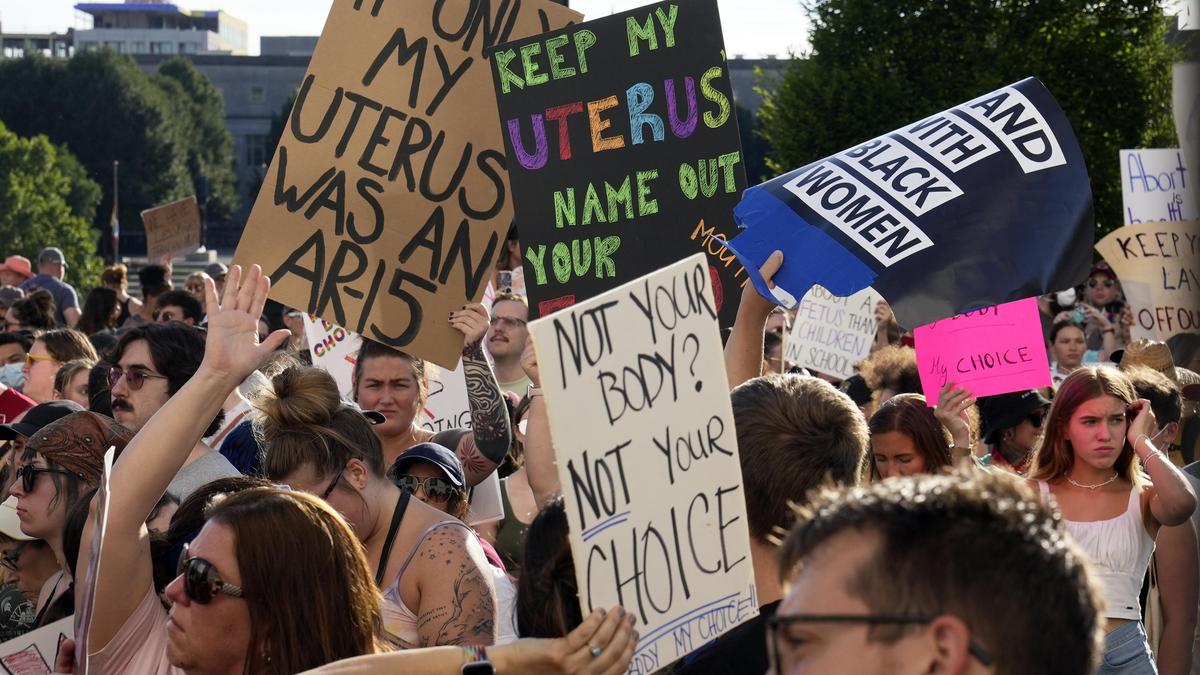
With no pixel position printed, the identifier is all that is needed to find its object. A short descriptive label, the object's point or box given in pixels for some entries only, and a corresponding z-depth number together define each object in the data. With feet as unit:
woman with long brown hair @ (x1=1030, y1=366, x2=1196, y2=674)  15.78
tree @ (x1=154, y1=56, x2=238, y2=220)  308.40
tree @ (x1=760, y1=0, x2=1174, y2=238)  91.86
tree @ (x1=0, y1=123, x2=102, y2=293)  207.41
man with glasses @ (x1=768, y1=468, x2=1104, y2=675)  6.05
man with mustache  16.52
